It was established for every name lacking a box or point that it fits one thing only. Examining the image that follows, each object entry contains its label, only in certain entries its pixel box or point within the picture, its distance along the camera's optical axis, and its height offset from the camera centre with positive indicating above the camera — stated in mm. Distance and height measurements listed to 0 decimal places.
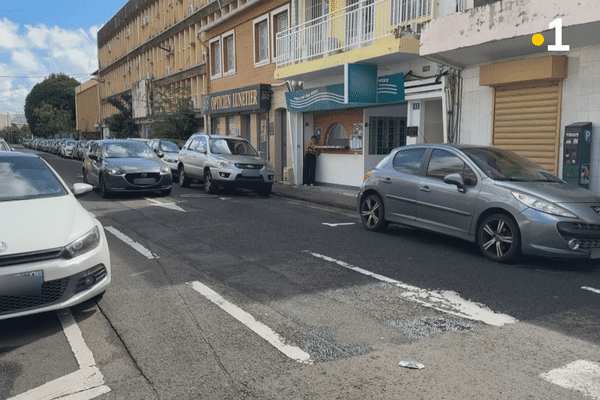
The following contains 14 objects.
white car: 4332 -927
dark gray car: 13914 -640
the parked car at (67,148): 43850 -334
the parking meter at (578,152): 10079 -105
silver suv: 15375 -580
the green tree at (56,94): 89938 +8357
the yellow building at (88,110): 62438 +4184
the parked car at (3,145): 14727 -56
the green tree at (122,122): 43750 +1779
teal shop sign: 14703 +1494
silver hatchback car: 6773 -776
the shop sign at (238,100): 21312 +1923
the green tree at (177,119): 30016 +1394
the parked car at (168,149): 20125 -183
